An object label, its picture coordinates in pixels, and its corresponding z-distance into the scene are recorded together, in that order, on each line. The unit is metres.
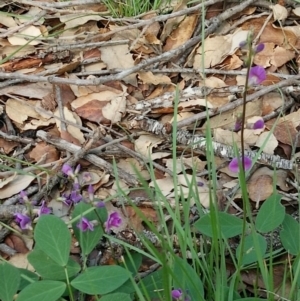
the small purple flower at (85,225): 0.96
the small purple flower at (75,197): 1.00
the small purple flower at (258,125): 0.92
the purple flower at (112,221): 0.98
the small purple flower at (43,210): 0.99
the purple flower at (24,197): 0.96
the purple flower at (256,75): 0.88
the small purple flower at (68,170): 0.98
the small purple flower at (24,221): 0.96
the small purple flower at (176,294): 0.91
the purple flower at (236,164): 0.94
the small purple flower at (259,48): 0.86
